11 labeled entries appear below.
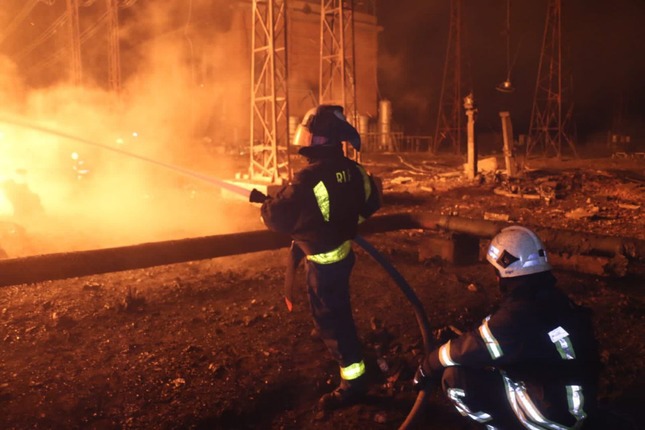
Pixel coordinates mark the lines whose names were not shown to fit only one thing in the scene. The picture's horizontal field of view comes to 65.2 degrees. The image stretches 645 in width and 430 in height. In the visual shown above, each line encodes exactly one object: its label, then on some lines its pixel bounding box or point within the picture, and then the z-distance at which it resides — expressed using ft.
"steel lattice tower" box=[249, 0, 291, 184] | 44.55
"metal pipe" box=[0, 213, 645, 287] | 13.47
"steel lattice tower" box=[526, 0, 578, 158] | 80.12
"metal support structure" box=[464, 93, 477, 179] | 50.34
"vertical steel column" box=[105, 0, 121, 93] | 54.75
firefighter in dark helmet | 10.84
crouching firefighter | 7.41
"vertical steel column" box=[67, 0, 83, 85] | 54.08
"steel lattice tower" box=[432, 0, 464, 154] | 90.63
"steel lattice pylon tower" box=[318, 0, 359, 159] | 59.11
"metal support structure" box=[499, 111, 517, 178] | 50.24
